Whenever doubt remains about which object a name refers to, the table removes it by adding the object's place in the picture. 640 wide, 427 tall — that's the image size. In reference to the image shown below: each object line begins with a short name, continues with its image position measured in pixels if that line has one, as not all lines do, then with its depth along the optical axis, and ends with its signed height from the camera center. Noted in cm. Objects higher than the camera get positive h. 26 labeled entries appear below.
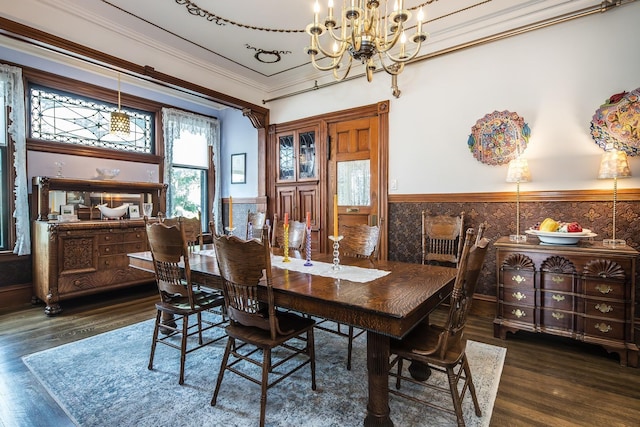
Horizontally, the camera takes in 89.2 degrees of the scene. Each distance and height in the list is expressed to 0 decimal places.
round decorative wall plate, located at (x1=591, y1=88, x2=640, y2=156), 257 +64
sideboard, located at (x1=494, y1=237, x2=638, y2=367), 230 -69
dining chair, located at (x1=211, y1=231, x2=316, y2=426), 163 -55
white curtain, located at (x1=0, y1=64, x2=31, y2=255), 353 +71
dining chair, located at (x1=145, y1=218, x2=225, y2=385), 208 -50
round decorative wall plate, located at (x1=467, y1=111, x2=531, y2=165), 305 +64
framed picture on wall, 548 +64
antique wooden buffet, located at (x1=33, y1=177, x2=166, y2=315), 342 -45
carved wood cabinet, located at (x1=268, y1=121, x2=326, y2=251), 457 +49
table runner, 195 -43
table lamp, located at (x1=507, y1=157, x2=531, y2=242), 283 +26
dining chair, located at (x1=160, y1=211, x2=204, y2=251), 322 -23
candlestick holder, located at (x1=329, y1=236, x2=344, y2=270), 215 -37
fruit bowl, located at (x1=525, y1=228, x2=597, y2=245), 247 -27
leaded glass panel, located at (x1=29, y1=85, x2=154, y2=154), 382 +110
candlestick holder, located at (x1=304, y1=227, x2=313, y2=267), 223 -35
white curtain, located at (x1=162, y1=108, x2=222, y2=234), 497 +123
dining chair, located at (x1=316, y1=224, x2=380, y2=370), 262 -31
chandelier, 194 +112
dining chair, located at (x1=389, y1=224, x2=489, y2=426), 147 -71
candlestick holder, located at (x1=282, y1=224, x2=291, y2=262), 235 -30
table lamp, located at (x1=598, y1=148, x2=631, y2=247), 241 +26
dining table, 139 -44
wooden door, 404 +45
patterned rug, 175 -115
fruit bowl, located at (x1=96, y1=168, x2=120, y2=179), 424 +45
